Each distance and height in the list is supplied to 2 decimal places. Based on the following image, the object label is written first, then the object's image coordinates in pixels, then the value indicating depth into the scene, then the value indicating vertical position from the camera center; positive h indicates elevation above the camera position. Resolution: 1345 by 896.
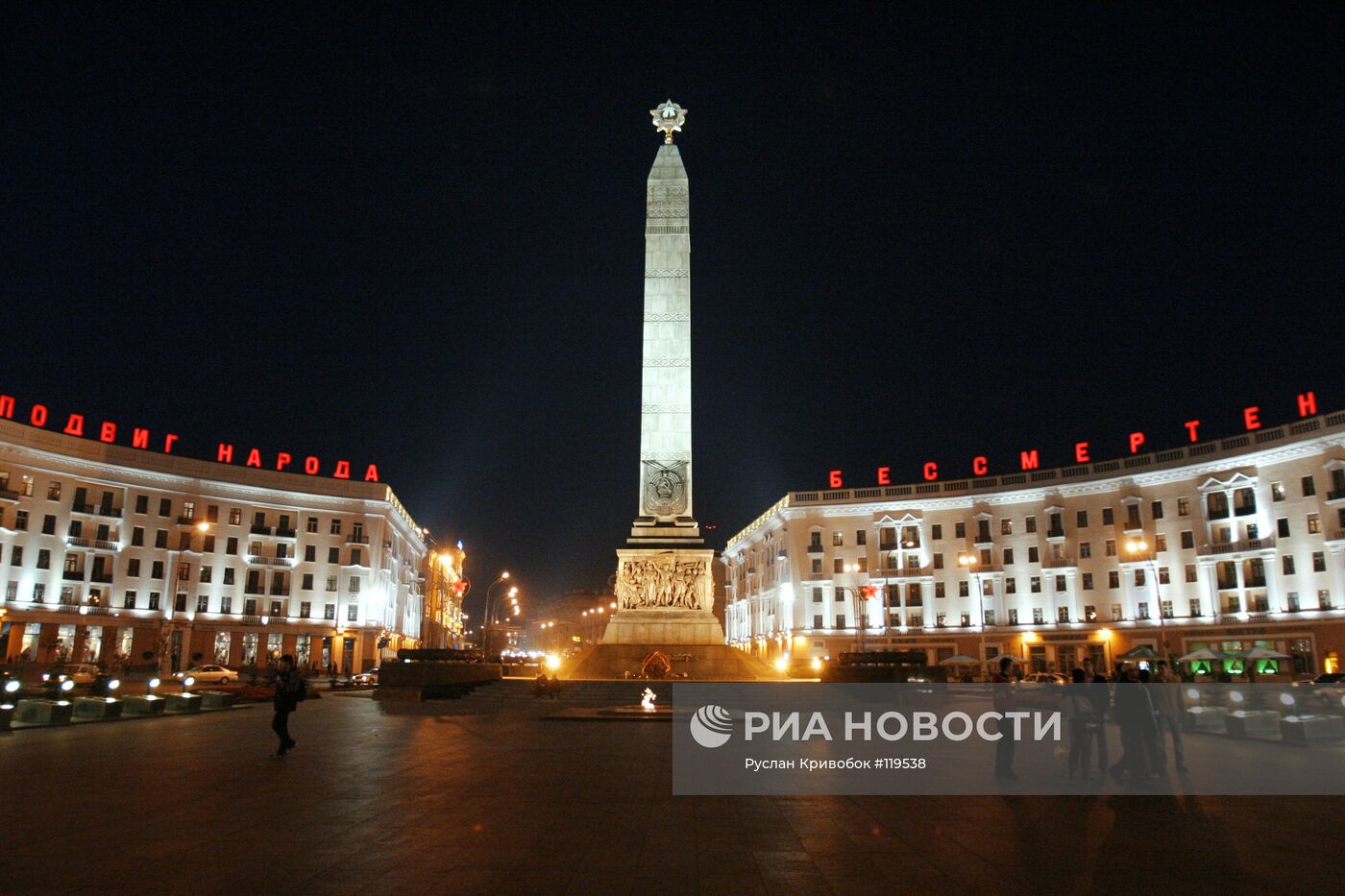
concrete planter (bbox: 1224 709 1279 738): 20.44 -2.01
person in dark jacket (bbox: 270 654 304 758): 15.39 -1.20
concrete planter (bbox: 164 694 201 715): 25.59 -2.26
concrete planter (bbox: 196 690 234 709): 27.25 -2.26
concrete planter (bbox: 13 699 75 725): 20.69 -2.04
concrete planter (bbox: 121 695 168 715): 24.11 -2.22
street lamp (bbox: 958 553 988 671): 68.94 +3.94
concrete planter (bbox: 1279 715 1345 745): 19.14 -2.01
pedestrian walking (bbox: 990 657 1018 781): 13.20 -1.37
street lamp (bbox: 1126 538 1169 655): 63.53 +5.08
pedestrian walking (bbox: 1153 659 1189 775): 13.39 -1.19
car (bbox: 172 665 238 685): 46.47 -2.72
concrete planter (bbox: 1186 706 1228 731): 22.50 -2.13
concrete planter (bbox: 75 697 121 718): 22.67 -2.11
